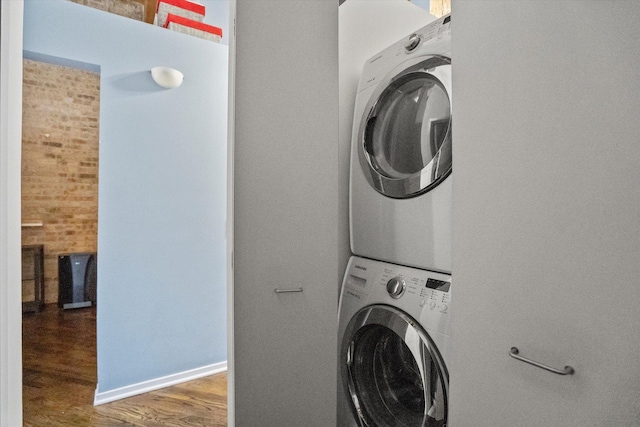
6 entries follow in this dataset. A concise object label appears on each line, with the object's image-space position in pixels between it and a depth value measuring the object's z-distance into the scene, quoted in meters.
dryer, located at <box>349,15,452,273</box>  1.27
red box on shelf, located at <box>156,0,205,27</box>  2.65
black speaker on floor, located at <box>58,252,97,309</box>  4.36
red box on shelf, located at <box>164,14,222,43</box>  2.58
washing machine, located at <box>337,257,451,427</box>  1.17
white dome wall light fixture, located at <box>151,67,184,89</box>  2.39
